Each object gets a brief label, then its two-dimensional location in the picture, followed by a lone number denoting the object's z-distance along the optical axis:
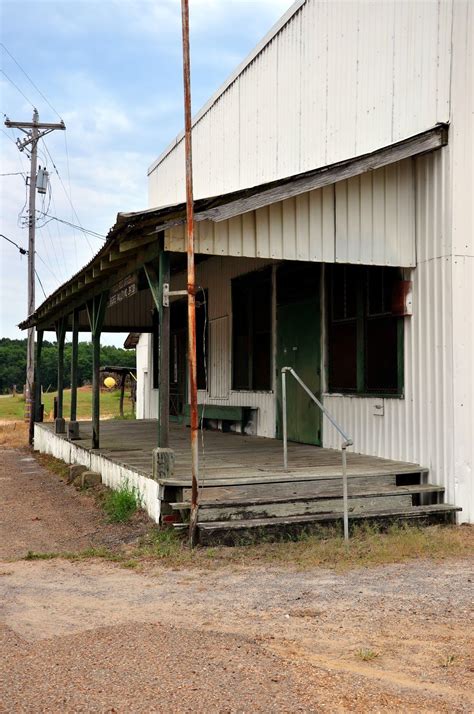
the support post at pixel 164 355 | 7.31
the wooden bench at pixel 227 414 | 12.77
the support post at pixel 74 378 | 13.23
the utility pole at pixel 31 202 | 24.66
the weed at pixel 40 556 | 6.74
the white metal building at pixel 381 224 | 7.71
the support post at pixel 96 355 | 10.88
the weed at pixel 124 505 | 8.08
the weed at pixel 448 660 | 4.00
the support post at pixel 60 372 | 15.03
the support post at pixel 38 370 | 18.25
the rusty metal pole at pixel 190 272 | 6.59
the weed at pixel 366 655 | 4.06
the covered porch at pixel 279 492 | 6.90
